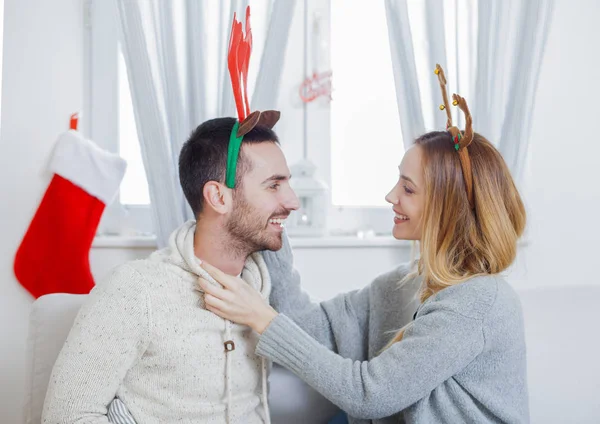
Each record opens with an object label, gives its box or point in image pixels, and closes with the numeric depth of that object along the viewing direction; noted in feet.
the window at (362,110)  7.11
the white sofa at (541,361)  4.73
